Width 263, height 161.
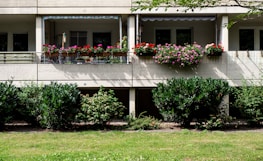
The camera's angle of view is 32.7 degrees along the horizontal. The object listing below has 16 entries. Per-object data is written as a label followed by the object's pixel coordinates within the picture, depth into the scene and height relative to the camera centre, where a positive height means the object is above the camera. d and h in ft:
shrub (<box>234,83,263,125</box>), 64.08 -3.69
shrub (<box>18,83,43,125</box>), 63.10 -3.54
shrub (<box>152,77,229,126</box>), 61.16 -2.83
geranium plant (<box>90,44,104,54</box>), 67.67 +4.10
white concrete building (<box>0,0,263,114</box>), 68.95 +2.64
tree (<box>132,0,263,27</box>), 33.58 +5.63
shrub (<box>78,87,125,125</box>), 61.82 -4.36
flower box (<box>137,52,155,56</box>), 68.68 +3.55
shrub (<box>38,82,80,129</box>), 60.44 -3.79
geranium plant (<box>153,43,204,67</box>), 67.06 +3.33
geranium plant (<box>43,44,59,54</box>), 68.44 +4.28
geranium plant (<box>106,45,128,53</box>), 68.44 +4.28
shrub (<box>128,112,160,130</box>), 62.71 -6.58
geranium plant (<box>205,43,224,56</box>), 68.49 +4.16
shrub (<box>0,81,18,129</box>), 61.21 -3.34
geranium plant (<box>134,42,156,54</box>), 68.28 +4.29
